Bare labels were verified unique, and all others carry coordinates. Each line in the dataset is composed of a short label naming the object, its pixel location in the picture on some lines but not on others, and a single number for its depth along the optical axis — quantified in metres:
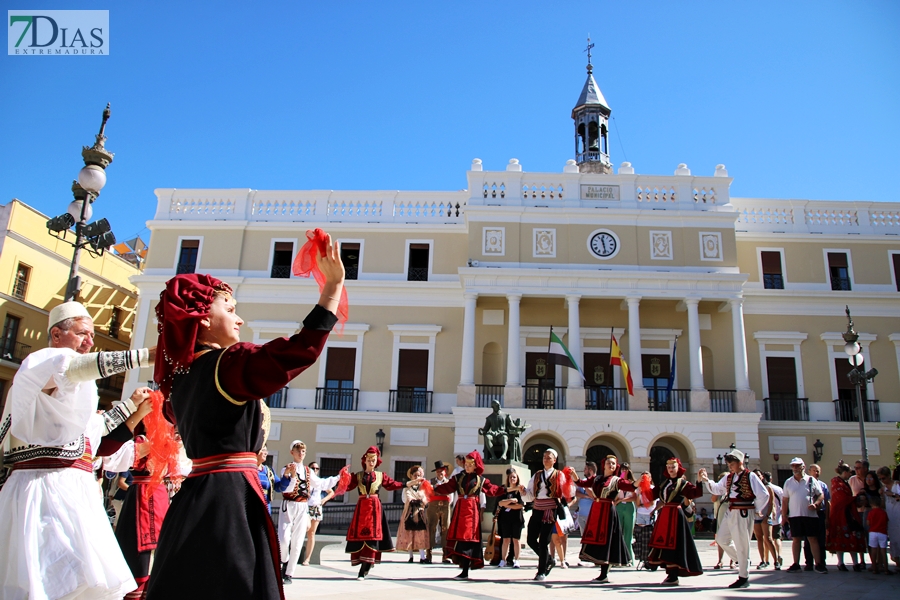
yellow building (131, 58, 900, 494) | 25.61
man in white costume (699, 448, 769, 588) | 9.55
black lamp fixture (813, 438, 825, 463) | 24.91
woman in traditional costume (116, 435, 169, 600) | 5.66
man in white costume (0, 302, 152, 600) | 3.60
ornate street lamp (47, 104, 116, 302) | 8.23
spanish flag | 24.36
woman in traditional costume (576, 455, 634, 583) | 9.87
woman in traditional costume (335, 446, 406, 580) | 9.80
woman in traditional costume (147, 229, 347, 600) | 2.73
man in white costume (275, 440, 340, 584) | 9.71
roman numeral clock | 27.06
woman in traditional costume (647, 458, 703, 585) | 9.49
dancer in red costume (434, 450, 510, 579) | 10.07
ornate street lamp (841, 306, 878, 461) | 15.23
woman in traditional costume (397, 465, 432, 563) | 12.41
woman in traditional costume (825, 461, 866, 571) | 11.53
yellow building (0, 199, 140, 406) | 28.45
